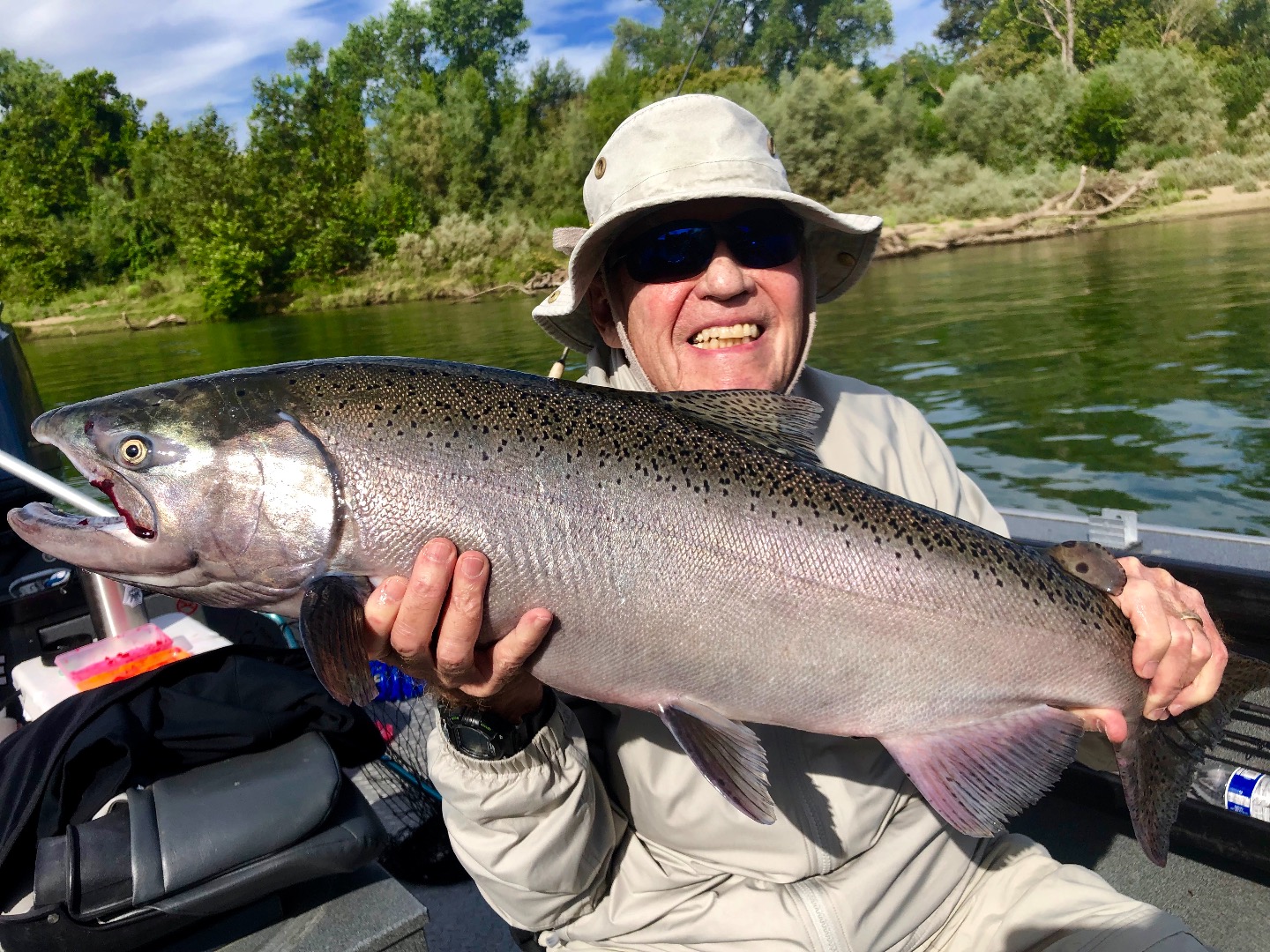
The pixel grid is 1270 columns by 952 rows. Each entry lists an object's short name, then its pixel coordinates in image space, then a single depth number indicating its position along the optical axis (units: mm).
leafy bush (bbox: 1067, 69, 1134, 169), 43250
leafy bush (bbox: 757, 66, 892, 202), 46438
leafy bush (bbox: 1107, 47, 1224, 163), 42094
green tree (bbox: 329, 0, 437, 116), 73188
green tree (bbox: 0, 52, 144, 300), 57069
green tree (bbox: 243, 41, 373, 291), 52906
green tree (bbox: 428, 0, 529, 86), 74625
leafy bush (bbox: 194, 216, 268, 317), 49062
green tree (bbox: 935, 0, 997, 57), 81625
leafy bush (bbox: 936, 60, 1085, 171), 44469
